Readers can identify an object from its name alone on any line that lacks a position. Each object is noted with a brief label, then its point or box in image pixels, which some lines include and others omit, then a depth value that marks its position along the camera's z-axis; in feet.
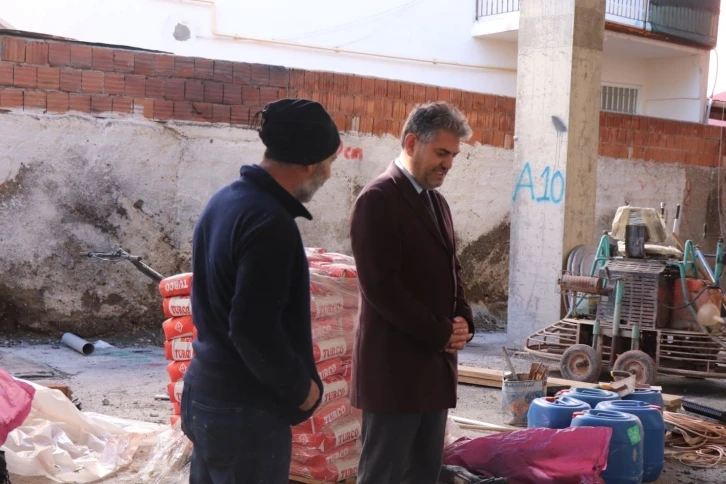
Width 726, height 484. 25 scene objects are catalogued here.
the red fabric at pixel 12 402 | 13.99
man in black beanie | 8.43
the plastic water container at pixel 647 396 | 19.02
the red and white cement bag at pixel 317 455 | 15.40
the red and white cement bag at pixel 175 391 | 16.57
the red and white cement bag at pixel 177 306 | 16.90
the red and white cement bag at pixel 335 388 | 15.61
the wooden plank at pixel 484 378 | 24.41
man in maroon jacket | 11.35
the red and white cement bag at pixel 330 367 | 15.88
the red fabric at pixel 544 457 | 15.26
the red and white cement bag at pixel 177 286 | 16.98
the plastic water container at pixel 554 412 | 17.24
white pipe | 26.76
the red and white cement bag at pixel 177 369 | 16.90
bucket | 20.67
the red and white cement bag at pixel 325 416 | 15.35
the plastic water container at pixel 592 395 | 18.24
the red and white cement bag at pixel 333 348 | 15.73
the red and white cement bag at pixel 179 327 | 16.93
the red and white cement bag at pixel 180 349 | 16.92
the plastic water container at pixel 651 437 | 17.33
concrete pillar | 31.32
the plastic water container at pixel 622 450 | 16.07
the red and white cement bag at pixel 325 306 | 15.84
